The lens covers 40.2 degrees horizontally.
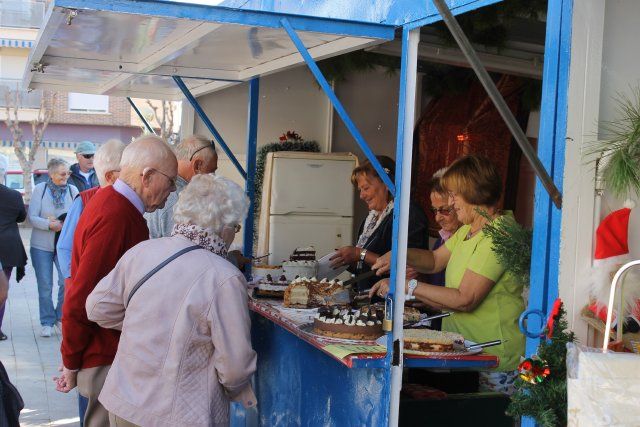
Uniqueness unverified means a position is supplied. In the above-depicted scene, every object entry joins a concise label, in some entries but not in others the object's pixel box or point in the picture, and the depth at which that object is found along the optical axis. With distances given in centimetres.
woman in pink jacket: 324
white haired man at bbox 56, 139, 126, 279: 478
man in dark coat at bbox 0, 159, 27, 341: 818
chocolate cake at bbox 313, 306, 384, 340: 371
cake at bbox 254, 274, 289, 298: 504
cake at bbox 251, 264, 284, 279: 550
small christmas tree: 247
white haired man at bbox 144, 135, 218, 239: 521
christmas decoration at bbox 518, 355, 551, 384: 250
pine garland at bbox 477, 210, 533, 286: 328
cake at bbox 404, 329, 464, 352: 363
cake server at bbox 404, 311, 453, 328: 398
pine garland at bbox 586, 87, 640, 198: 257
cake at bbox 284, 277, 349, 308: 461
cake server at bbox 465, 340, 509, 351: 364
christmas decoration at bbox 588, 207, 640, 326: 275
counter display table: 356
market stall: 287
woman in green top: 380
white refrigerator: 767
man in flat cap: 990
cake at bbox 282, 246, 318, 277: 538
